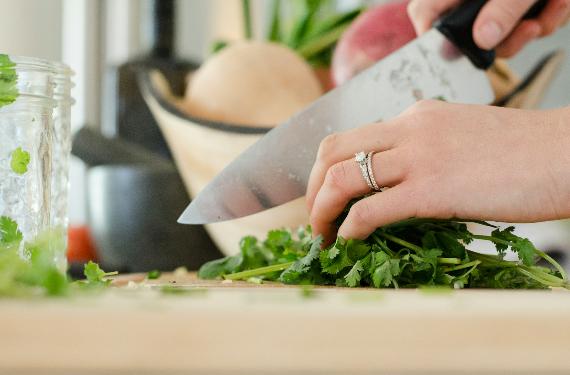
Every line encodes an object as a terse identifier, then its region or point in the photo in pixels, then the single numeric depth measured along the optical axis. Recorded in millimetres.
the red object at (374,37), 903
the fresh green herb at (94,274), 571
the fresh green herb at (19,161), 620
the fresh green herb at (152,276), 710
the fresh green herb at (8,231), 595
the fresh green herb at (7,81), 606
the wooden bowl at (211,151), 832
